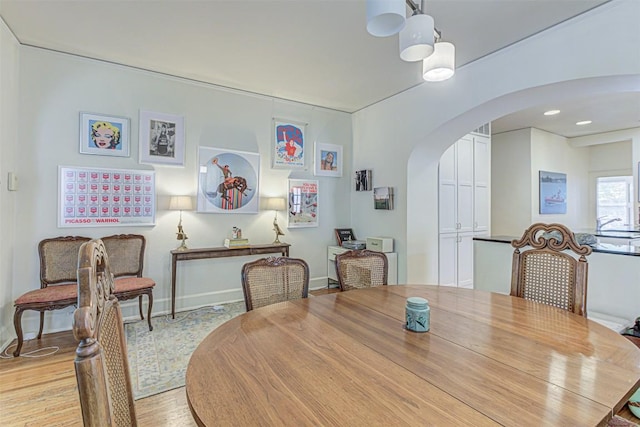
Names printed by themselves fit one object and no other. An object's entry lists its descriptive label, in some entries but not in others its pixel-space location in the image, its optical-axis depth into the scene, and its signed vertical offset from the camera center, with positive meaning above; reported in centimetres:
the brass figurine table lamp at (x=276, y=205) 409 +12
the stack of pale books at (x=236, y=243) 381 -36
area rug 221 -116
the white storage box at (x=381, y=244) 407 -39
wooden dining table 81 -51
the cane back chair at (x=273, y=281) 181 -40
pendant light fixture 128 +83
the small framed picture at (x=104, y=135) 319 +82
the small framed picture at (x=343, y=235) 471 -32
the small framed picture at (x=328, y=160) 467 +82
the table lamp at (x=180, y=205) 344 +10
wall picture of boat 580 +42
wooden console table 342 -46
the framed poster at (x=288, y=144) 431 +98
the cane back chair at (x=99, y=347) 58 -29
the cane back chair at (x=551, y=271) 172 -34
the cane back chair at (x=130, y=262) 301 -51
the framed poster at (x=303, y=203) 445 +16
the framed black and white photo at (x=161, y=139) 348 +86
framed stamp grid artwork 312 +17
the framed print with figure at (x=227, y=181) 382 +42
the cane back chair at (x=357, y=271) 217 -40
